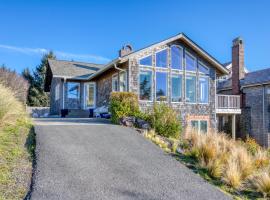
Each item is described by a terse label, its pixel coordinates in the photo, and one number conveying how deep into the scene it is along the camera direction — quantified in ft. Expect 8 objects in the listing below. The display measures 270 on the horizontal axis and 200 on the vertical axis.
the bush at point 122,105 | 30.61
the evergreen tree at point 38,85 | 82.76
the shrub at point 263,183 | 15.87
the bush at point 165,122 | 28.72
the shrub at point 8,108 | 21.10
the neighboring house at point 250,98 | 46.36
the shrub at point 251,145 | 33.55
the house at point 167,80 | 37.60
